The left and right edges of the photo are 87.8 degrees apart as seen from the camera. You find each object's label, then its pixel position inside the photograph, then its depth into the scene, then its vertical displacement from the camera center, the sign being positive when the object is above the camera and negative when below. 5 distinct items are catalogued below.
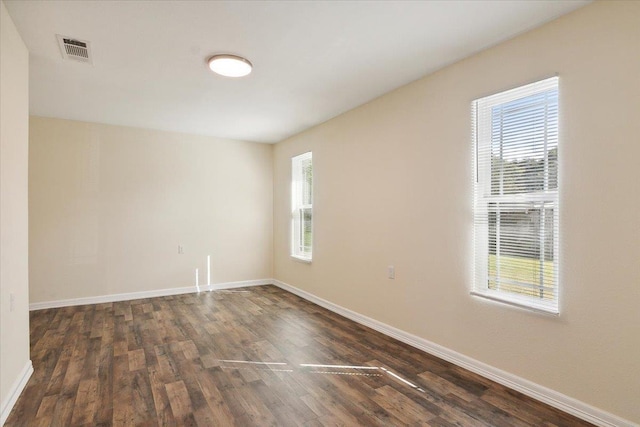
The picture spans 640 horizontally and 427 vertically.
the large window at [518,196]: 2.20 +0.11
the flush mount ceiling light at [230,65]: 2.67 +1.22
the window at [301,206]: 5.16 +0.08
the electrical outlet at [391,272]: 3.38 -0.62
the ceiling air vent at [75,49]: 2.43 +1.25
